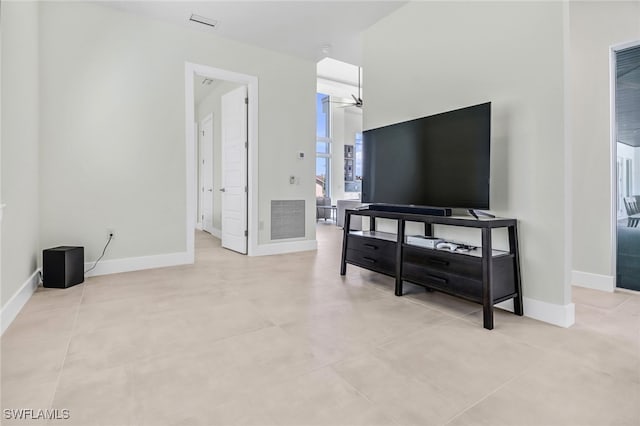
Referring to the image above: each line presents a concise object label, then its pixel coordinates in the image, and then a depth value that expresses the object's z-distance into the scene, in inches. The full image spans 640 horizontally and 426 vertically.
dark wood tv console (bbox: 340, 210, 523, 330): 83.5
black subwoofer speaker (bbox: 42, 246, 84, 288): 115.2
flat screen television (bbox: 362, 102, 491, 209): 93.6
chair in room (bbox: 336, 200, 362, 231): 290.2
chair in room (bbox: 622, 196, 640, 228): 117.6
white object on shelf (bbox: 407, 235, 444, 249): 101.2
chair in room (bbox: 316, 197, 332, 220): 370.0
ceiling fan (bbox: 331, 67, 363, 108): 277.8
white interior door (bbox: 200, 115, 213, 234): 261.7
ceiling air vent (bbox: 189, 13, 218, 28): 146.5
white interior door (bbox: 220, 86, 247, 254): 181.9
